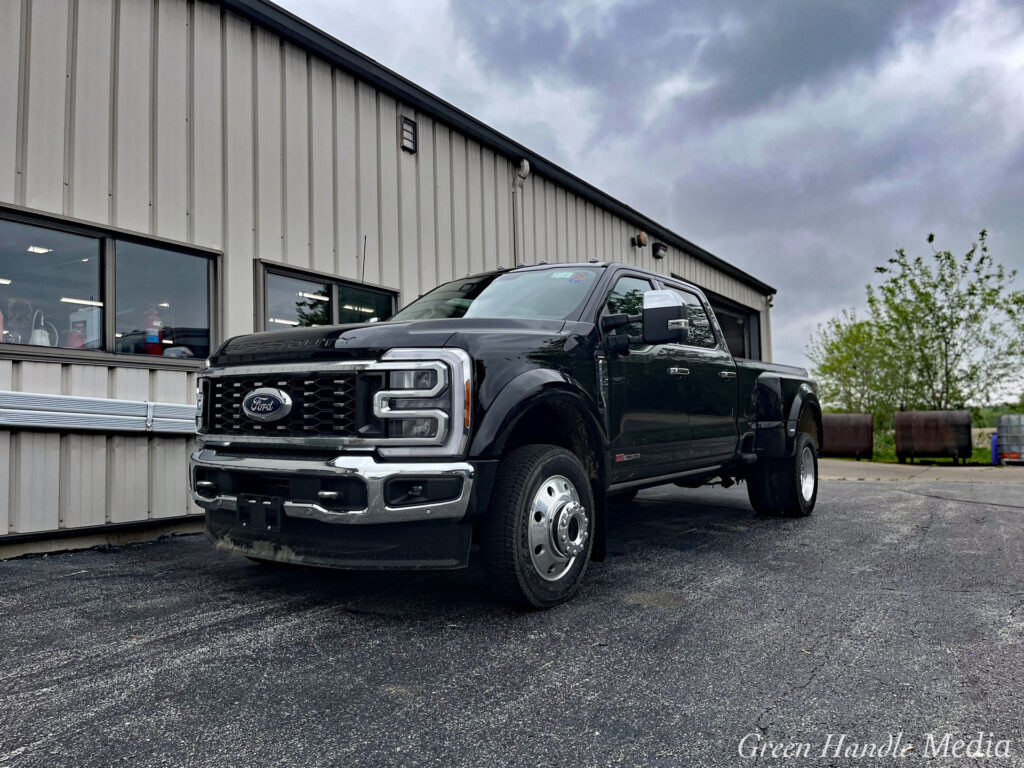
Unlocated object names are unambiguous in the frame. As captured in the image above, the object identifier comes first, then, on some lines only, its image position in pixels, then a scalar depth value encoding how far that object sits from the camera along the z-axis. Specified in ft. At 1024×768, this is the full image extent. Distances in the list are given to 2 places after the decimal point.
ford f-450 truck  10.70
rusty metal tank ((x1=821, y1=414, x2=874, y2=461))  51.70
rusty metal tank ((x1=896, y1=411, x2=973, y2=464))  47.98
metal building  17.03
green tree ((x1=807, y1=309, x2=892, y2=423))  67.56
